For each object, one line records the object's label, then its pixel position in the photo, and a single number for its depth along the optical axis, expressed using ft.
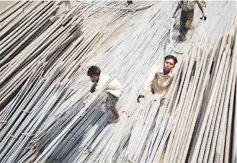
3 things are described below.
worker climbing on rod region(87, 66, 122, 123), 16.98
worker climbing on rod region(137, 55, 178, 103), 16.92
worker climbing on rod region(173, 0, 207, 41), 26.96
